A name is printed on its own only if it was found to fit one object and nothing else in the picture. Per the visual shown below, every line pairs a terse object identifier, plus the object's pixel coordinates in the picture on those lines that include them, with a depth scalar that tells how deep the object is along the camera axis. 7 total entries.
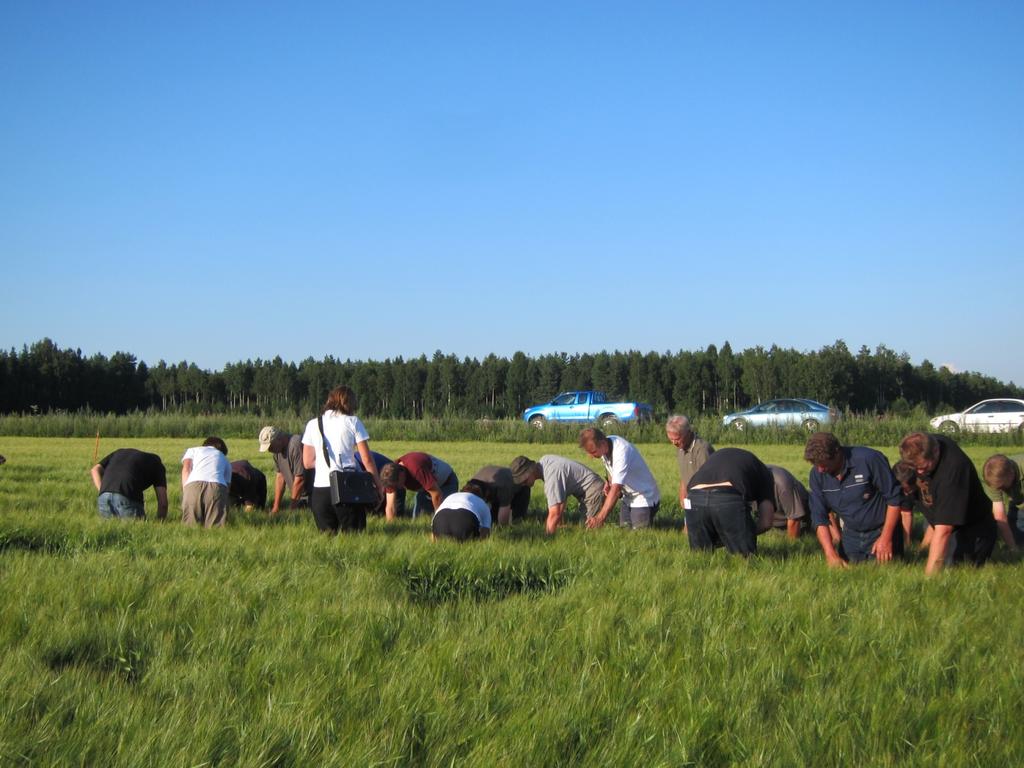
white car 30.01
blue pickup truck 35.03
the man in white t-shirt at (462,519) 8.16
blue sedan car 31.38
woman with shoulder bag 9.02
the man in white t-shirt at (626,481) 9.99
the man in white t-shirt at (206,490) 9.56
